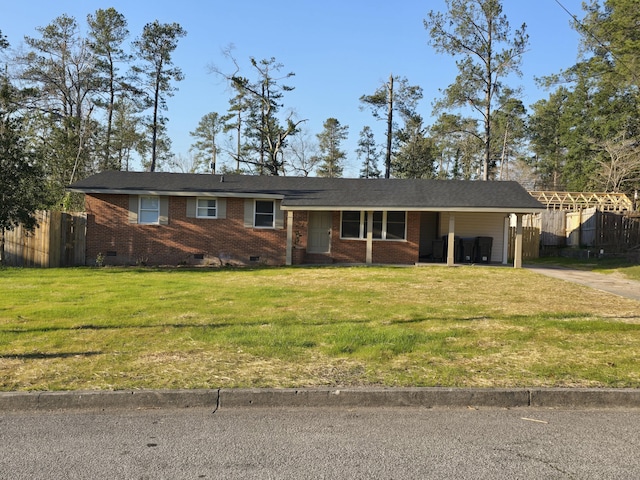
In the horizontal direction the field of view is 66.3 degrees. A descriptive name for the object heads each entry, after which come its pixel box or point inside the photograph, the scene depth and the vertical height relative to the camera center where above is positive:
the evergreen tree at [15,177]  14.77 +1.45
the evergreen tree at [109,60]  34.50 +11.89
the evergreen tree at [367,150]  53.28 +9.67
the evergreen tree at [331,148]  51.47 +9.32
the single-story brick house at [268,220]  18.59 +0.51
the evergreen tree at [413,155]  43.72 +7.67
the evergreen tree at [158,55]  36.94 +13.29
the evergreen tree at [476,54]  30.66 +11.98
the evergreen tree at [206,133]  49.75 +10.04
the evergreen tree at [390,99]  38.72 +11.07
